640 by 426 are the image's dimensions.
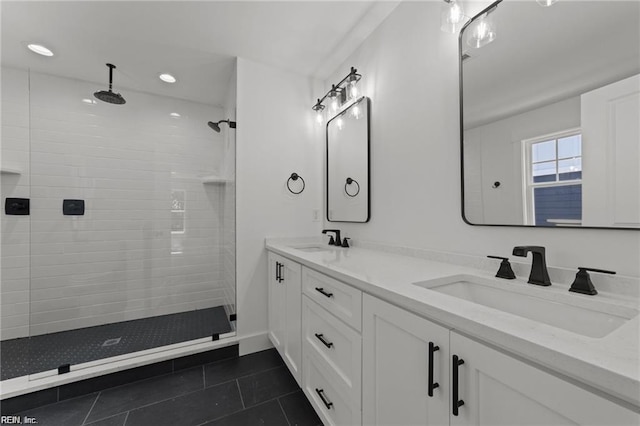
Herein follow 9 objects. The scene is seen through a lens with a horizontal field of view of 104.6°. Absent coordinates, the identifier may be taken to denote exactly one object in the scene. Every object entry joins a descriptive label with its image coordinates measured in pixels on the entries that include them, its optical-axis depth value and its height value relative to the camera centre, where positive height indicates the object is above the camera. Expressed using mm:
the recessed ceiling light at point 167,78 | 2324 +1299
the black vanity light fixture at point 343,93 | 1879 +982
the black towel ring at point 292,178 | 2276 +331
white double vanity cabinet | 466 -432
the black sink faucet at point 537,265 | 868 -181
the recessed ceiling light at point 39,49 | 1900 +1288
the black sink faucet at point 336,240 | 2084 -227
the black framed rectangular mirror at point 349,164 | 1901 +418
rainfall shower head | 2377 +1139
